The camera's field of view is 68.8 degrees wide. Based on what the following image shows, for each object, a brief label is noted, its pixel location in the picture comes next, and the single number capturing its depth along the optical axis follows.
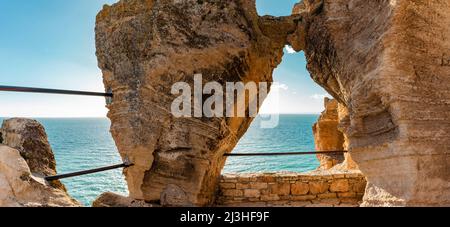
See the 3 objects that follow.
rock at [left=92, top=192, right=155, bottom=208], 4.63
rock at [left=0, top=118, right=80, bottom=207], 2.74
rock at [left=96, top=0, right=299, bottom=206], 4.69
